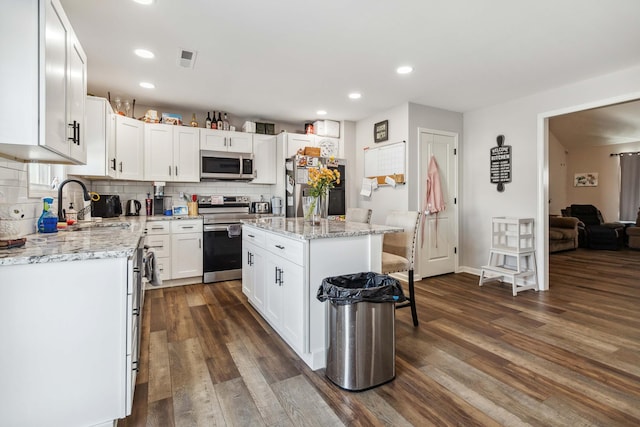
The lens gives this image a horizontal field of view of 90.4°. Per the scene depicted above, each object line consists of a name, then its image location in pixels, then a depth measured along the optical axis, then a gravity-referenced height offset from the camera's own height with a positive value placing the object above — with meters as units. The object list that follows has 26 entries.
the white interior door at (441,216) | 4.39 -0.04
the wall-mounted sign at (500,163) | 4.21 +0.68
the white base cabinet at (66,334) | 1.29 -0.52
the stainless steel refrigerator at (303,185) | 4.57 +0.42
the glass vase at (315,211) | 2.88 +0.02
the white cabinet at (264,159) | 4.79 +0.83
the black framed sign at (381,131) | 4.58 +1.21
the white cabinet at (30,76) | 1.32 +0.59
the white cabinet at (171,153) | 4.11 +0.80
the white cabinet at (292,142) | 4.75 +1.08
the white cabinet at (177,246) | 3.94 -0.42
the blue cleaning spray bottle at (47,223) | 2.09 -0.06
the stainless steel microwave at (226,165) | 4.41 +0.68
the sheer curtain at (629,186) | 7.38 +0.65
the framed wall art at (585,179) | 8.05 +0.88
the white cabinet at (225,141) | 4.45 +1.05
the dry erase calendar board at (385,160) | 4.33 +0.78
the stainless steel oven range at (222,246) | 4.21 -0.45
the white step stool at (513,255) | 3.81 -0.52
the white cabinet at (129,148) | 3.76 +0.80
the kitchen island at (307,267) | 2.10 -0.38
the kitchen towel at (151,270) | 2.50 -0.45
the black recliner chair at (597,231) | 6.71 -0.37
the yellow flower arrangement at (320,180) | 2.73 +0.29
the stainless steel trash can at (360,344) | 1.84 -0.77
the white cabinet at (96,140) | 3.18 +0.74
